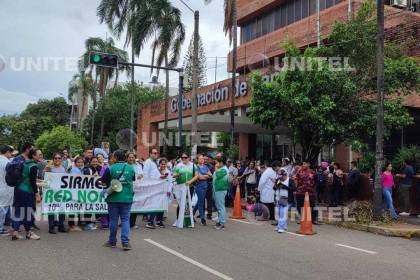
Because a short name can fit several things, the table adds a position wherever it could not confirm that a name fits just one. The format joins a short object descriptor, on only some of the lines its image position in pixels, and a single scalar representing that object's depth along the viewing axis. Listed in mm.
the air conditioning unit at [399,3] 27312
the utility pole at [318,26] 23328
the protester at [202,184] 12609
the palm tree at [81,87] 57250
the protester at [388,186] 14480
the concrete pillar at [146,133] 38562
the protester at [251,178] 18406
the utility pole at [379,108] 13875
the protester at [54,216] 11080
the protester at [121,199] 9070
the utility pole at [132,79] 30972
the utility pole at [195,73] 19594
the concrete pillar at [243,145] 31234
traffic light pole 21353
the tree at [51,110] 81688
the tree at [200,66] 44344
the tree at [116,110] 56266
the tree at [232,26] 22023
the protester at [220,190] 12352
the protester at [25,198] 9875
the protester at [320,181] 16672
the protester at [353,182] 16031
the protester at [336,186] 16562
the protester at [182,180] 12336
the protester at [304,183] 13084
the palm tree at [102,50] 46562
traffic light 17875
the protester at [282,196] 12133
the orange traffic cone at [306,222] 11898
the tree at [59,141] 50688
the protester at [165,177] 12620
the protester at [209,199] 14398
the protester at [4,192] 10180
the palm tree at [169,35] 30906
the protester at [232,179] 17891
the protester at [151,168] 12773
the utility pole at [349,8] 25009
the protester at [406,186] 15219
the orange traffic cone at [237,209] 14875
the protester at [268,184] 13443
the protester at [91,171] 11664
